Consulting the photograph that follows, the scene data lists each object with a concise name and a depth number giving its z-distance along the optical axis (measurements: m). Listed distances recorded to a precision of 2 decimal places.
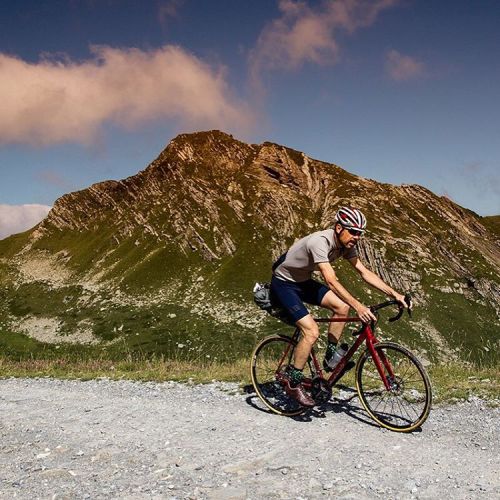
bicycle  8.44
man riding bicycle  8.55
